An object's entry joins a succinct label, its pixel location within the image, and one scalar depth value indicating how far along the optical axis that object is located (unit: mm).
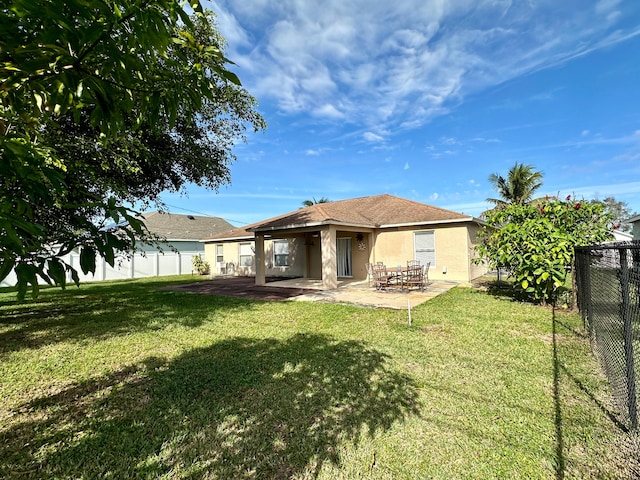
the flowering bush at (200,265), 22906
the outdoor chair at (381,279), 12227
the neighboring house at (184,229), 27422
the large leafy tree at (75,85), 1109
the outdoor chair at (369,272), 14656
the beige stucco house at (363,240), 13742
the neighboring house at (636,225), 17938
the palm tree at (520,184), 25500
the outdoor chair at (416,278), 12086
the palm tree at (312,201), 33291
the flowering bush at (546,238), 8000
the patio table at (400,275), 11810
